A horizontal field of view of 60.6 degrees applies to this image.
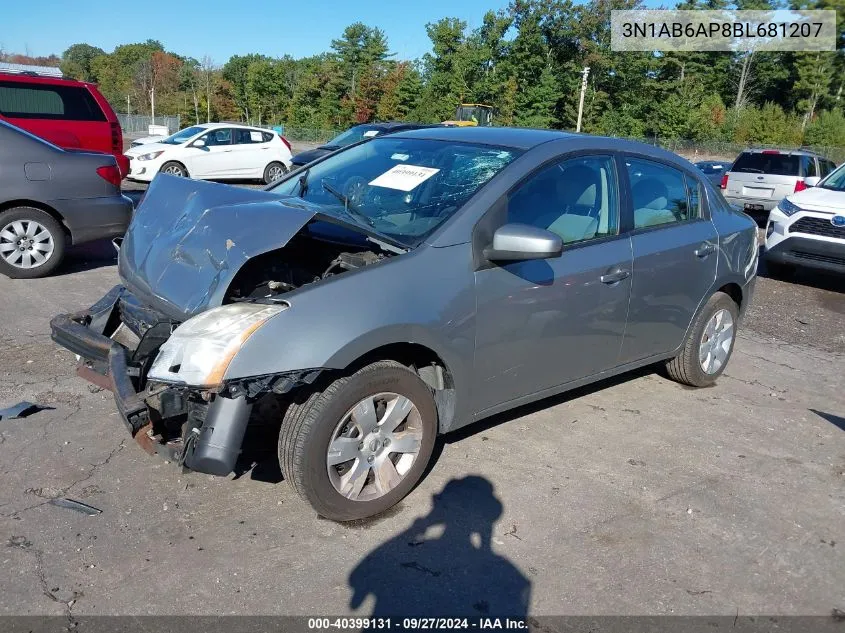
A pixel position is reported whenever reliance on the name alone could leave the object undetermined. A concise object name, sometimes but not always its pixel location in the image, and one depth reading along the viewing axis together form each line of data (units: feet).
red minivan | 35.68
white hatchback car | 55.21
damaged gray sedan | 10.03
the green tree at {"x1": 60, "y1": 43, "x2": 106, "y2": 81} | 318.65
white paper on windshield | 13.29
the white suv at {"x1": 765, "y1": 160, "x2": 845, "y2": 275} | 29.27
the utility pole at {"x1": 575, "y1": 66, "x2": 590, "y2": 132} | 159.76
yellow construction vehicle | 113.50
